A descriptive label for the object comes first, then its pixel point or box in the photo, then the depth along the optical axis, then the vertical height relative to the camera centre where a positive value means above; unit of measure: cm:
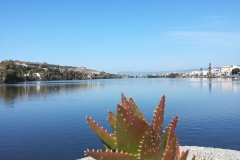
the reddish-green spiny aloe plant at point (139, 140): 138 -36
